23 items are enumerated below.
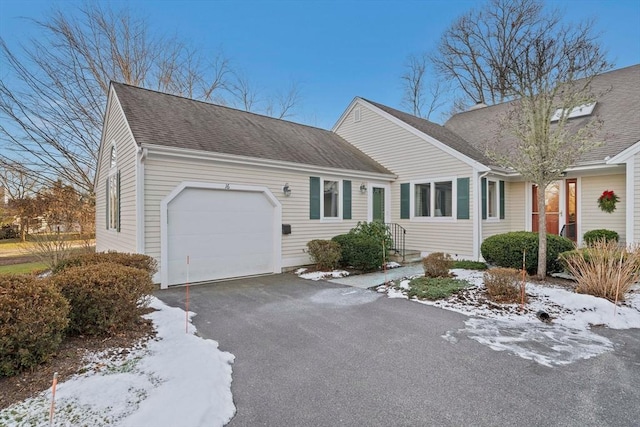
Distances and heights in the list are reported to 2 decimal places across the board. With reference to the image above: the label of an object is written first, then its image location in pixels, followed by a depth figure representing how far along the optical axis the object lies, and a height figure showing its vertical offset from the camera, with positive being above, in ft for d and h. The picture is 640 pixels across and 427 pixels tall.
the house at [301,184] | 24.58 +2.67
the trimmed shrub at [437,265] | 24.85 -3.84
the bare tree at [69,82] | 49.67 +20.98
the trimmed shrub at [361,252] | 28.96 -3.34
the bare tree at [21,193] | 50.65 +3.86
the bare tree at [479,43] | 42.43 +30.79
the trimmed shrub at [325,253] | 28.89 -3.38
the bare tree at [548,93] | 22.56 +8.30
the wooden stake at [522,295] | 17.69 -4.41
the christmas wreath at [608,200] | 31.17 +1.11
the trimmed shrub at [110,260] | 17.63 -2.44
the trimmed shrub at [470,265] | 29.19 -4.58
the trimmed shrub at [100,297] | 12.72 -3.18
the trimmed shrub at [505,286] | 18.85 -4.14
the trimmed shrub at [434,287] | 20.25 -4.74
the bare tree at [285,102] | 74.90 +25.05
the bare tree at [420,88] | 79.05 +29.62
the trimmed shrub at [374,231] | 33.01 -1.74
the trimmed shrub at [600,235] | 30.53 -2.09
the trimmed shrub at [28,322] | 9.71 -3.22
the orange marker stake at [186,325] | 14.56 -4.94
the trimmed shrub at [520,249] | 25.62 -2.85
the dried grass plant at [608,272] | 17.78 -3.27
